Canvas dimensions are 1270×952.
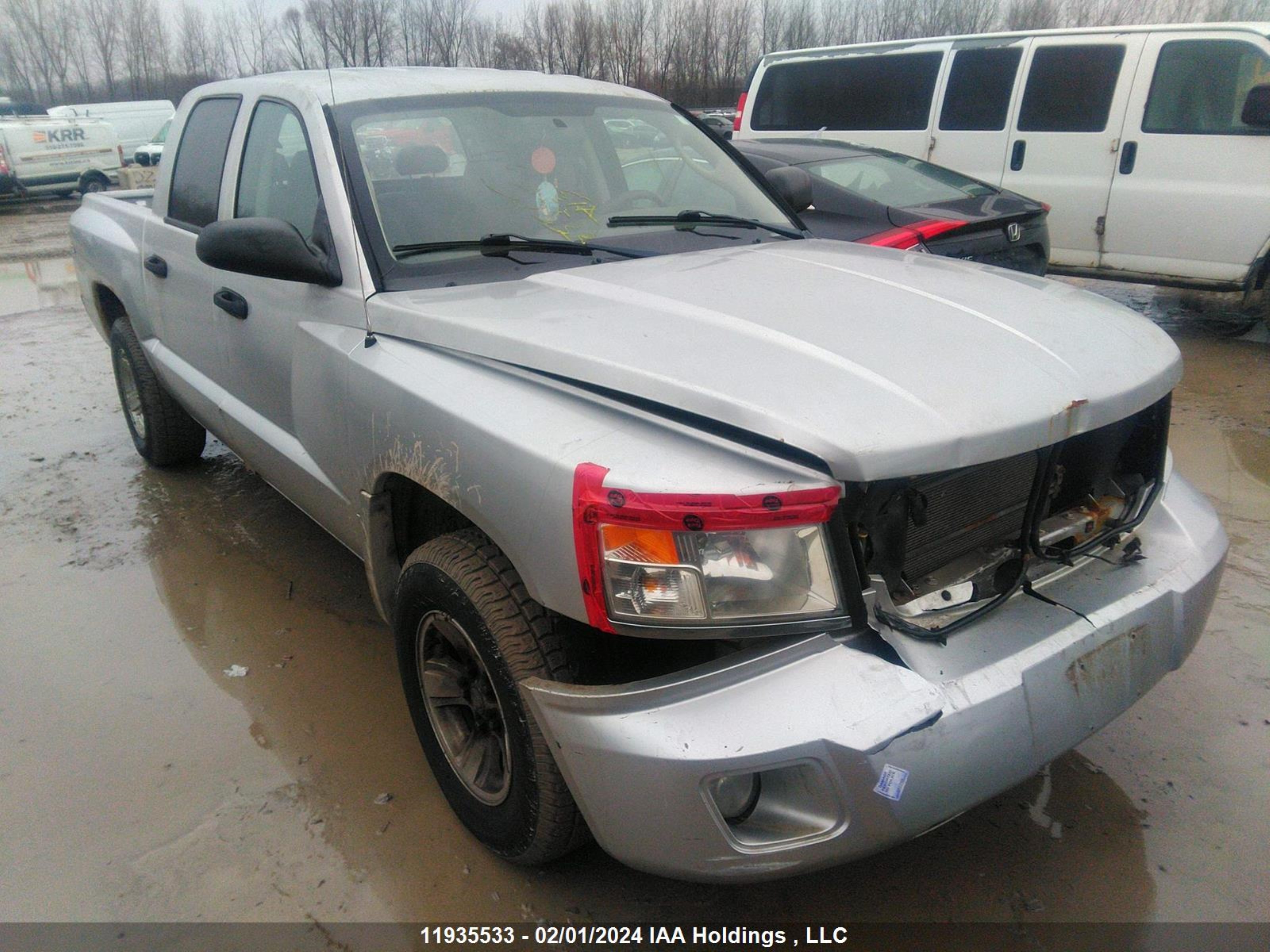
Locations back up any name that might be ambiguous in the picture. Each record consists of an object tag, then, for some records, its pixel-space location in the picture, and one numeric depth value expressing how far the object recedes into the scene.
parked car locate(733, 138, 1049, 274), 5.19
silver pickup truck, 1.63
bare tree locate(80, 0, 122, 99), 49.38
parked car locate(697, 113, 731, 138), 14.46
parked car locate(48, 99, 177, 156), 22.75
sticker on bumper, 1.56
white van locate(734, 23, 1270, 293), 6.16
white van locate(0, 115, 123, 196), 17.97
